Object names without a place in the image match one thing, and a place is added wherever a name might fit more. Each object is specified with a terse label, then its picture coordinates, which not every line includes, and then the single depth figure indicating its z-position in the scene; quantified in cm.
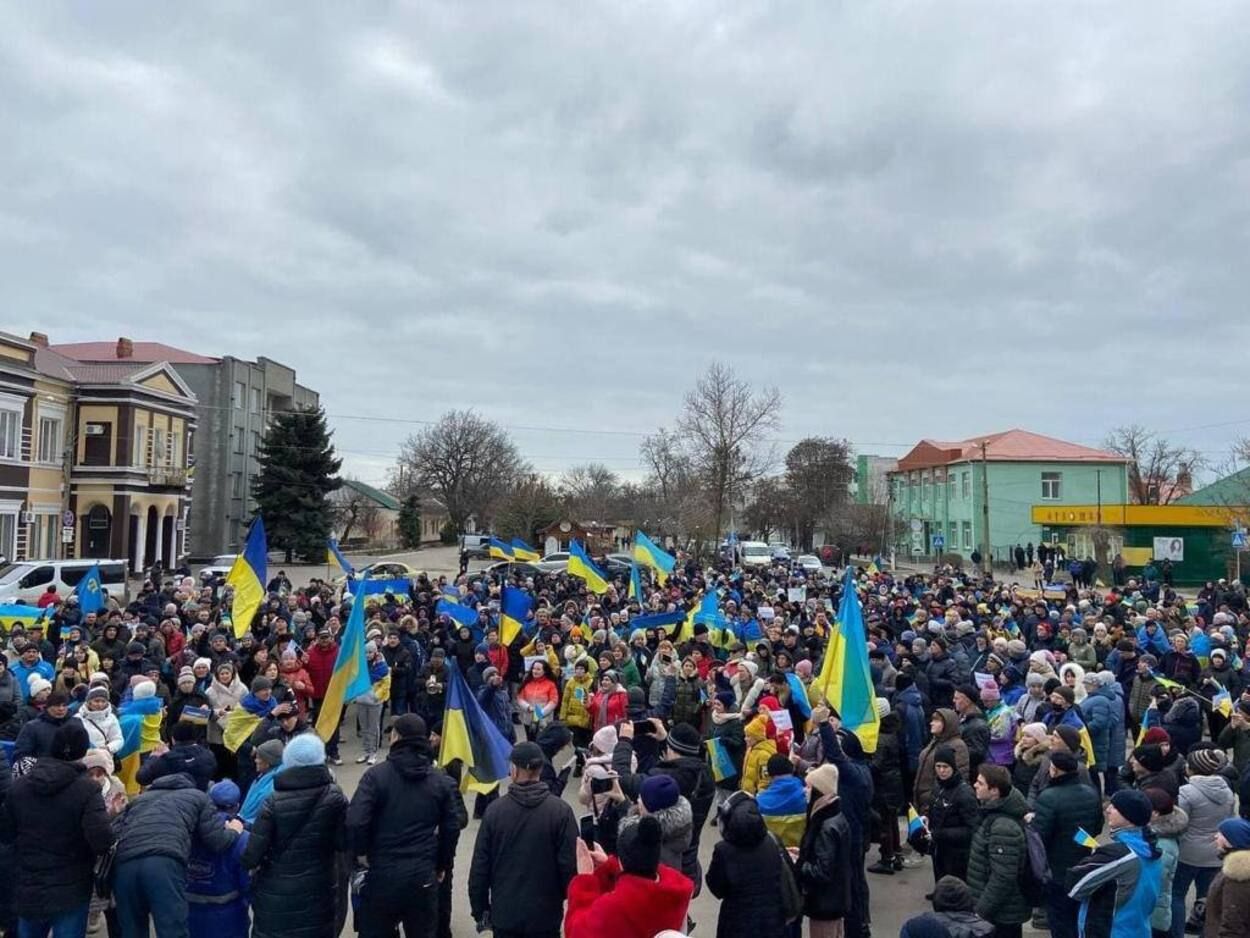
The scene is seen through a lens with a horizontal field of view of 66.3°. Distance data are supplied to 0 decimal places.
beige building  3788
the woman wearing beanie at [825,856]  575
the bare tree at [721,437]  4741
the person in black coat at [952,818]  645
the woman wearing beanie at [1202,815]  637
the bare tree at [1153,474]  7562
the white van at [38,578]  2620
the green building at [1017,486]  6319
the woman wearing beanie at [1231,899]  473
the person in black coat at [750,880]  509
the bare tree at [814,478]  8456
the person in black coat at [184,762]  586
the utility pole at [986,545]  3997
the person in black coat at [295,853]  519
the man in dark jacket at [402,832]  532
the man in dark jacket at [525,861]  508
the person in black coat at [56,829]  537
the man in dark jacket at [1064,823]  617
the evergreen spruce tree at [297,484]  5459
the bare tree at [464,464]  8131
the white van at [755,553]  5031
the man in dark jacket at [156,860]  522
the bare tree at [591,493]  8319
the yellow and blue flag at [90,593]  1730
